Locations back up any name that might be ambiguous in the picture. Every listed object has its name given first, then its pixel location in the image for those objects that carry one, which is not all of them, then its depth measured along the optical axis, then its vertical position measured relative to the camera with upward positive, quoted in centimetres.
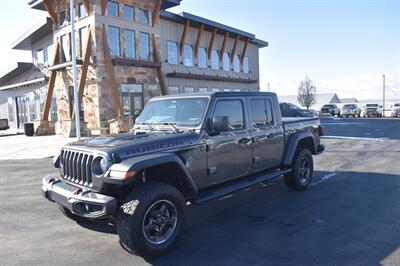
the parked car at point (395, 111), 4078 -104
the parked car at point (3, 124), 3000 -80
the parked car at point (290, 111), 2122 -33
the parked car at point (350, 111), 4256 -89
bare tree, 6995 +265
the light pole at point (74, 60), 1511 +233
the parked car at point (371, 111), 4234 -101
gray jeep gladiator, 399 -73
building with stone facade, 1966 +346
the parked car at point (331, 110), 4511 -81
